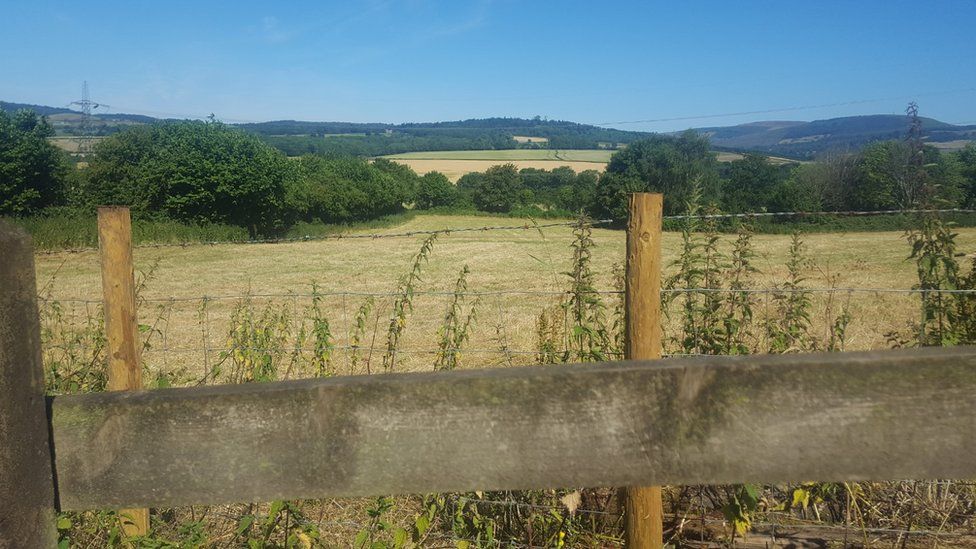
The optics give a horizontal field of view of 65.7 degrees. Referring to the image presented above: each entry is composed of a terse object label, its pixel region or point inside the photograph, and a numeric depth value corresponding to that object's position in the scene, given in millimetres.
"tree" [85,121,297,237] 40281
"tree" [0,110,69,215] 38219
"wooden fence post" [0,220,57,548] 1363
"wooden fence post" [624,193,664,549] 2775
